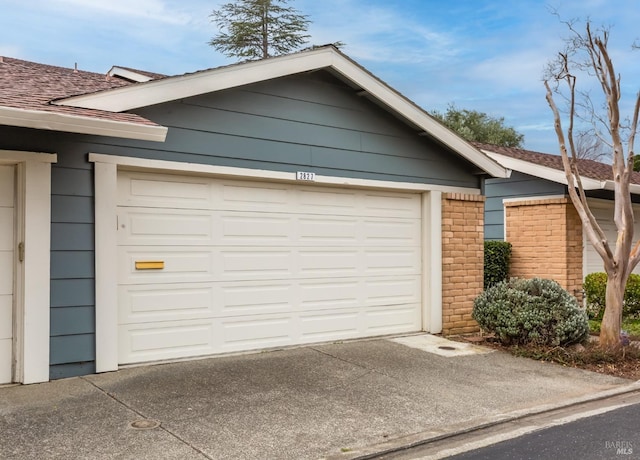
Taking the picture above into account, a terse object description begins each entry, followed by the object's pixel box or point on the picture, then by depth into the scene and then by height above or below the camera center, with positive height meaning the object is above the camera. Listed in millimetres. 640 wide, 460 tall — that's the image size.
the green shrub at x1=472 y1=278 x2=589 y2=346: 7492 -1069
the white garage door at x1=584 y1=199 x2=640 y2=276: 11531 +114
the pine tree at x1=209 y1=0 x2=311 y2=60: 27875 +10227
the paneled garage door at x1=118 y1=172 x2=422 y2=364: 6367 -380
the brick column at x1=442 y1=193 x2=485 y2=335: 8750 -370
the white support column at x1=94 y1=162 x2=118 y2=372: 5906 -341
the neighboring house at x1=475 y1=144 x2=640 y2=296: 10898 +390
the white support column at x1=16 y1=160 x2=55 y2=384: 5473 -390
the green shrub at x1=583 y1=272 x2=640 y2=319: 11031 -1173
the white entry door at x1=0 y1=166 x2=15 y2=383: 5504 -316
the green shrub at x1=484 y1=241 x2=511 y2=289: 11195 -532
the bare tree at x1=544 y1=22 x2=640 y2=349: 7277 +787
